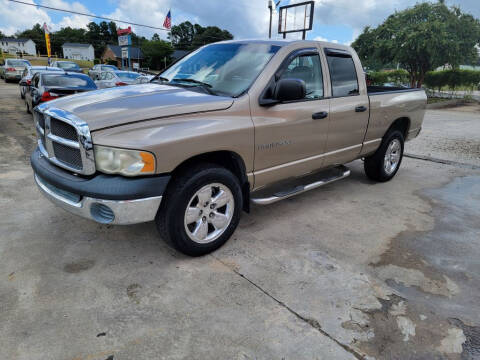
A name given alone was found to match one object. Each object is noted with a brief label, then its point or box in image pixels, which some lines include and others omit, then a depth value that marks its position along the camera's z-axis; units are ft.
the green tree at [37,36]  388.78
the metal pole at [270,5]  63.24
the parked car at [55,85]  27.55
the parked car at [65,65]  78.43
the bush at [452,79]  80.43
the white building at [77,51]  341.62
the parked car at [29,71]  47.44
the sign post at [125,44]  92.43
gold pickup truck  8.35
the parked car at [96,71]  69.20
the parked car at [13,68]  81.51
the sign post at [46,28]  118.52
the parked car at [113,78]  48.76
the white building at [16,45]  357.94
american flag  91.61
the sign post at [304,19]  62.78
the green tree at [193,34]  299.99
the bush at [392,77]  99.96
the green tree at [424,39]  73.05
